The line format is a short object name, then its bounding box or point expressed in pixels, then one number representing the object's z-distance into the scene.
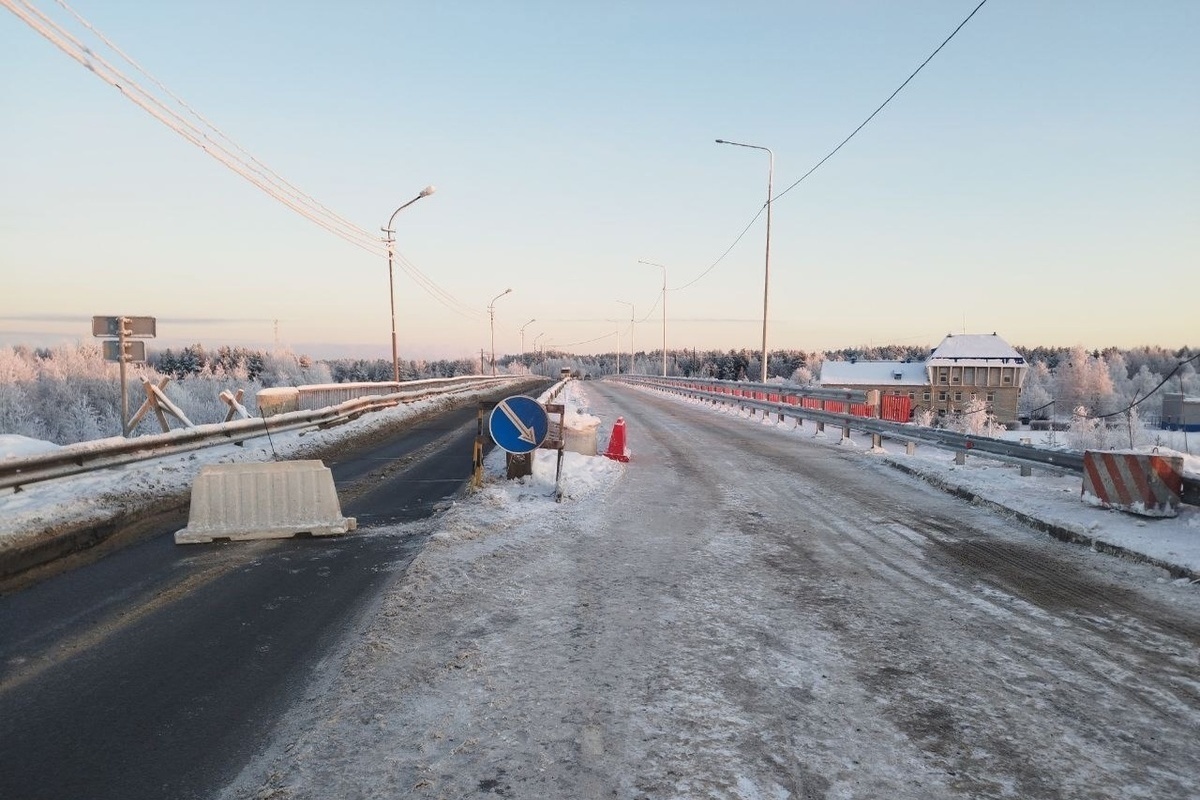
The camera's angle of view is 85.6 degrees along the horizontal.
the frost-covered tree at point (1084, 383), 100.00
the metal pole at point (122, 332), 13.75
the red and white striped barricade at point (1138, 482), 7.13
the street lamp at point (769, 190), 24.41
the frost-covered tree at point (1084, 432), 57.15
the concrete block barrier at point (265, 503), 7.01
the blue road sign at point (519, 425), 8.49
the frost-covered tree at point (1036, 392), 108.56
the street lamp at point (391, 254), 28.67
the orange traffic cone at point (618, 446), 12.33
